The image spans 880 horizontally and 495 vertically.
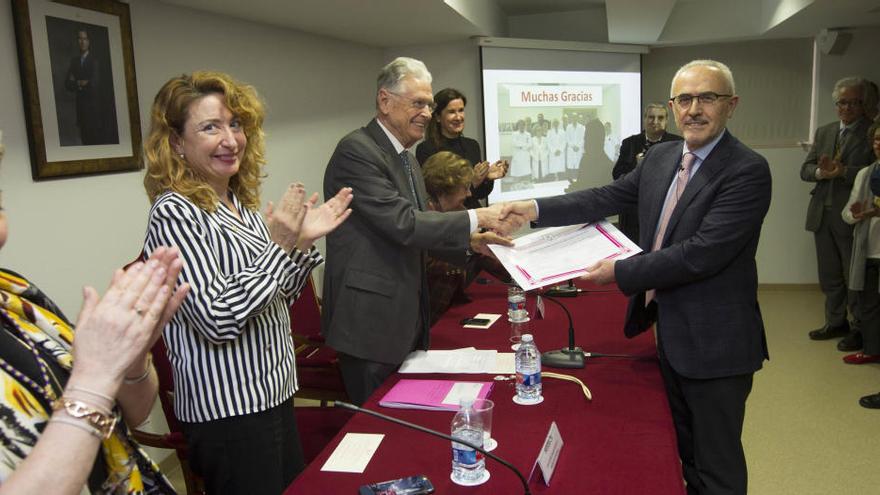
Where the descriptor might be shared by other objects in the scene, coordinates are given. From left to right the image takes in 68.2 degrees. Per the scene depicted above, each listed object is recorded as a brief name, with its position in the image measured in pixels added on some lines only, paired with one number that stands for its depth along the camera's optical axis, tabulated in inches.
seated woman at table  115.0
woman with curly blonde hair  60.2
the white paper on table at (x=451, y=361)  83.4
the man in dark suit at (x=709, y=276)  77.4
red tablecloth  55.4
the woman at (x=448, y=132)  164.6
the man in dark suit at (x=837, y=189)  188.7
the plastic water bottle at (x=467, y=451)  55.0
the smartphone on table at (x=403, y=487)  53.6
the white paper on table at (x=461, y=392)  72.2
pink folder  71.4
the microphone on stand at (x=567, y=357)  82.9
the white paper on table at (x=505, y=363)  81.7
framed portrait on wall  92.9
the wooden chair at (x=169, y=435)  80.6
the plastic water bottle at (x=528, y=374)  71.6
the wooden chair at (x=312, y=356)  117.2
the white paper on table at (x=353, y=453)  59.3
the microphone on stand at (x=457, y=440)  48.9
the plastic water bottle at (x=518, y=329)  95.8
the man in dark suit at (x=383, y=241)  87.0
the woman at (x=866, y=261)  171.9
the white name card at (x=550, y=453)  53.5
